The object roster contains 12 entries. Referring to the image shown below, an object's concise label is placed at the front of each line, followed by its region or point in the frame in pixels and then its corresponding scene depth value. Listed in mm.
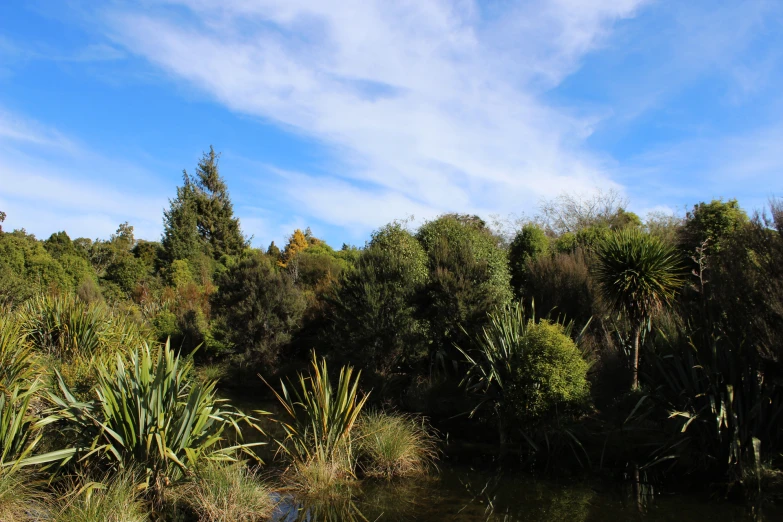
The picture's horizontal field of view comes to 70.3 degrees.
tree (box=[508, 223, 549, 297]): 19328
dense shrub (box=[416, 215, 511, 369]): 14333
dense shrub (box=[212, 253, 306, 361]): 18578
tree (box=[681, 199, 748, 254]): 15555
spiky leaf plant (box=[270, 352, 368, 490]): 8383
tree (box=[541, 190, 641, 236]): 31009
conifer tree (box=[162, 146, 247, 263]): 35719
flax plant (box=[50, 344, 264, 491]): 6570
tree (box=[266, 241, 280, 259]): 40938
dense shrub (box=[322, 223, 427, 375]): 14648
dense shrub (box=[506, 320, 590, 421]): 9836
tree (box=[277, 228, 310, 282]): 39531
